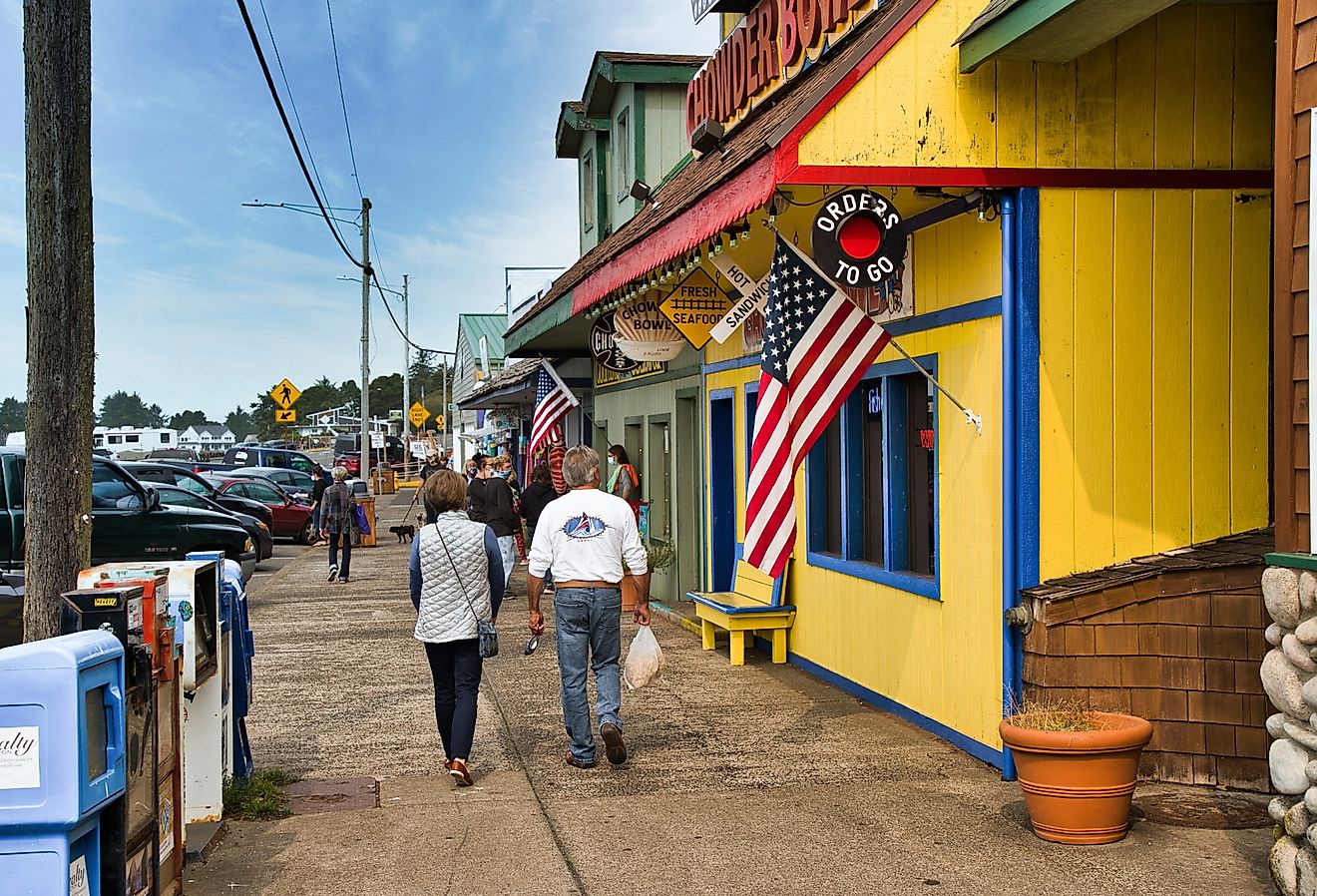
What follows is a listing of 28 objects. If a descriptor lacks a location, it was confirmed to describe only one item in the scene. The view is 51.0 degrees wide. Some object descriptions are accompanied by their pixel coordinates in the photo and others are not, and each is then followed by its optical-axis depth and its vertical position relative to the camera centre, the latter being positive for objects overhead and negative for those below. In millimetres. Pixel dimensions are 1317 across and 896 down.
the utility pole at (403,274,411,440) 55969 +3694
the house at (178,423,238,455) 103125 +1605
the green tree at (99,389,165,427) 153375 +5693
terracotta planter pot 5938 -1433
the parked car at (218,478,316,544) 29656 -1105
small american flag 18984 +600
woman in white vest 7477 -804
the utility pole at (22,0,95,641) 6203 +757
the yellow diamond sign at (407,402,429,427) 50634 +1599
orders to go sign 7547 +1173
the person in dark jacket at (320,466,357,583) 19797 -798
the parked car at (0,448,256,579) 16375 -762
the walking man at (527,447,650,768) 7754 -707
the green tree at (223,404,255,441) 164500 +4567
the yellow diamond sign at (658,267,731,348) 11656 +1253
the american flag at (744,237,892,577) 7992 +629
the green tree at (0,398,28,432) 82625 +3138
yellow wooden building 7125 +1059
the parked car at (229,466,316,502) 34344 -518
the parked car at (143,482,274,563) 20719 -749
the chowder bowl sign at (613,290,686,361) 13383 +1177
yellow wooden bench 11188 -1306
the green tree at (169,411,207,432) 163250 +4961
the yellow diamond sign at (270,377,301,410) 33344 +1579
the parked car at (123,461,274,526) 24000 -419
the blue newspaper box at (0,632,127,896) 4094 -905
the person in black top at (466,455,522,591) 15969 -582
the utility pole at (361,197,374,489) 34594 +2867
